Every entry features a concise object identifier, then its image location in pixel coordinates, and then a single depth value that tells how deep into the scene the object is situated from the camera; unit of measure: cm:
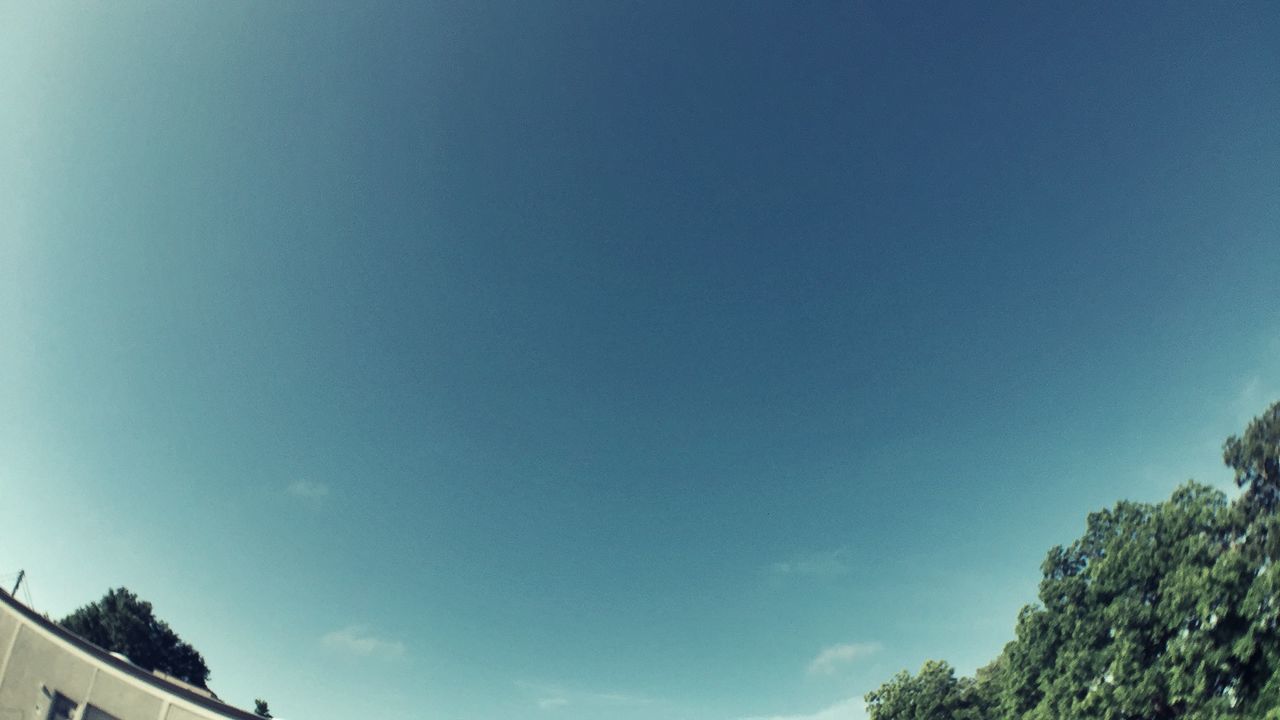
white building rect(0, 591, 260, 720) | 2777
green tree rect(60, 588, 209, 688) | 6106
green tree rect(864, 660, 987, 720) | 3231
